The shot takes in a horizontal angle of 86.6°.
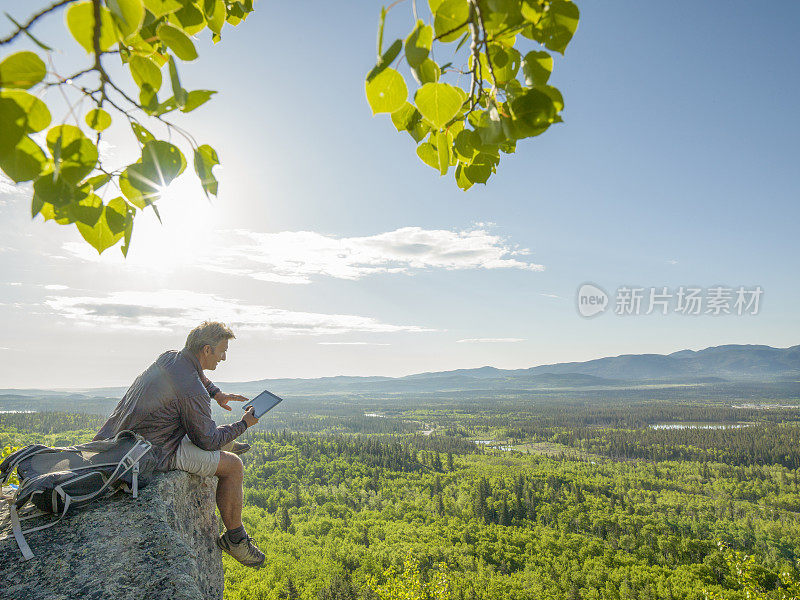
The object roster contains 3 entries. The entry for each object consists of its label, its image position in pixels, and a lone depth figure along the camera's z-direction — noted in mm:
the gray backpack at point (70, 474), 2258
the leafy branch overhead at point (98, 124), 619
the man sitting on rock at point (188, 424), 3152
